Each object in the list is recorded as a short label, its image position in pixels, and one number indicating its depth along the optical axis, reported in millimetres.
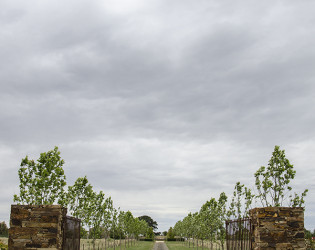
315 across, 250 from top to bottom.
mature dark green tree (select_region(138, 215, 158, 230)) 162625
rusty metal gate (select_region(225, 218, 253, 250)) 13742
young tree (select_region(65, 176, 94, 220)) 31000
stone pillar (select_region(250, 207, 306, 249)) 12984
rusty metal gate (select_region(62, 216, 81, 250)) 13243
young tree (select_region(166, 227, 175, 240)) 117119
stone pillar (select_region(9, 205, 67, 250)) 12938
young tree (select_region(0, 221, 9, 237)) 60212
